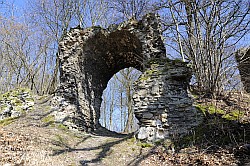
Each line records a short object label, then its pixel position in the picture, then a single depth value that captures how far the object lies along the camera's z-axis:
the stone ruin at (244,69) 9.28
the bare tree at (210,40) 7.39
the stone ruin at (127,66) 6.13
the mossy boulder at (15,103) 8.89
